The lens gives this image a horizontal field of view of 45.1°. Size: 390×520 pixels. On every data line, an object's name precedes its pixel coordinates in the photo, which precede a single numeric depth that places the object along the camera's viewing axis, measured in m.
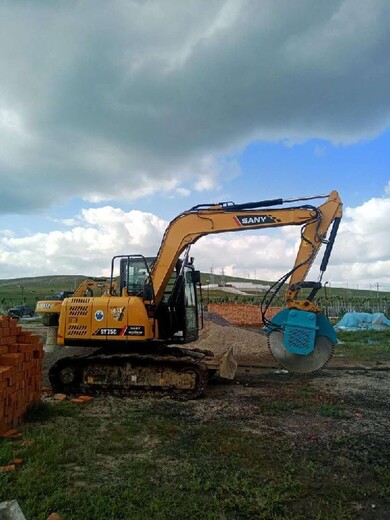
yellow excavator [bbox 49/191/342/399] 9.29
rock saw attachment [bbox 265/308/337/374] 8.41
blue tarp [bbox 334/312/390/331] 25.40
